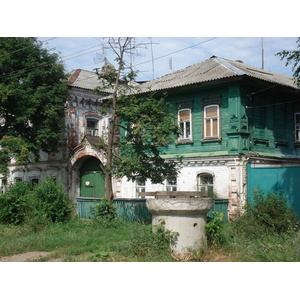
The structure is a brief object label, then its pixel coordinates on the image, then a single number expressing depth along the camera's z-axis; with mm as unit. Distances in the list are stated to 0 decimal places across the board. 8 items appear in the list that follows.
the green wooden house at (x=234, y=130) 14172
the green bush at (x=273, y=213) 9633
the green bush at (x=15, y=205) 12812
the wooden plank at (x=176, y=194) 7729
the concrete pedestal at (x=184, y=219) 7555
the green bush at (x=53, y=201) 12234
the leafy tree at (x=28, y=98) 16750
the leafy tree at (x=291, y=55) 11912
